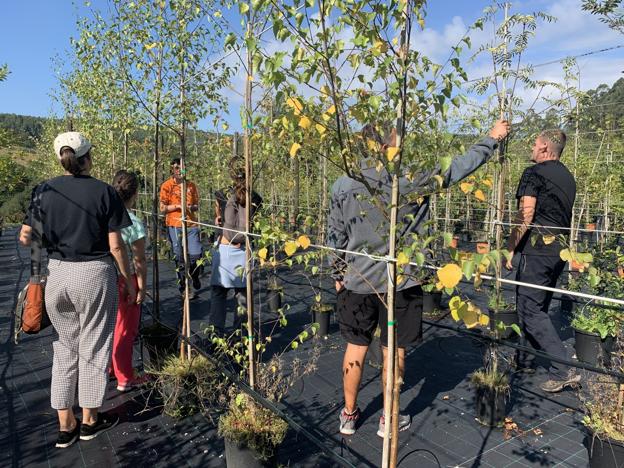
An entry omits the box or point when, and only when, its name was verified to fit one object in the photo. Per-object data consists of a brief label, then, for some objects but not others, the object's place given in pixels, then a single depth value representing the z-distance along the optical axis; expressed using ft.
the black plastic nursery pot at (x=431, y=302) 18.67
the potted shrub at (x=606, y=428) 7.76
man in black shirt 11.61
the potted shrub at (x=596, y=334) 13.67
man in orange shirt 18.38
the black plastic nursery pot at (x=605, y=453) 7.67
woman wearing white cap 8.82
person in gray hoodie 8.46
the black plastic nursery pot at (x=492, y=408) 10.00
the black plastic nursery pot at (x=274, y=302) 20.27
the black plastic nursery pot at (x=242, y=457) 7.90
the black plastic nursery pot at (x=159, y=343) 11.59
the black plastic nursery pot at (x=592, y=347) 13.71
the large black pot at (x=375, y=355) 13.37
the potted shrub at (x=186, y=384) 10.29
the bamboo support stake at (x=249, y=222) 8.18
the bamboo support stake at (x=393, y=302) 4.78
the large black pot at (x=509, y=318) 15.30
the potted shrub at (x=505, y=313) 15.07
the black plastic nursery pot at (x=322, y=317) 16.30
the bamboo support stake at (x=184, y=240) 10.88
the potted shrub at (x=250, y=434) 7.91
